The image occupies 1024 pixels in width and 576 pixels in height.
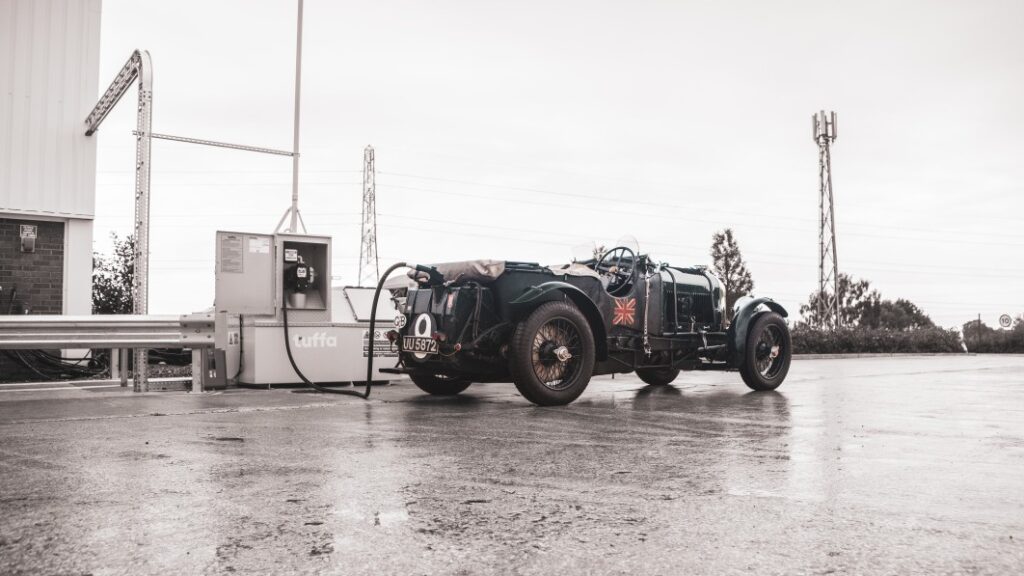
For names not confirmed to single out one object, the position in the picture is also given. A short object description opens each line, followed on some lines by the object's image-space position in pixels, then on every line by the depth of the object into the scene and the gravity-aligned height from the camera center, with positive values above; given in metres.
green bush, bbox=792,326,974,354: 26.58 -0.44
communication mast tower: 31.20 +3.84
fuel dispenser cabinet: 9.92 +0.12
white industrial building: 12.95 +2.75
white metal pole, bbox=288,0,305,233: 13.24 +2.81
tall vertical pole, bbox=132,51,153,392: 9.98 +1.57
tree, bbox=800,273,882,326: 74.06 +2.55
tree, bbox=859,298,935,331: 77.19 +1.29
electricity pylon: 33.53 +5.26
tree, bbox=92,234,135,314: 17.33 +1.06
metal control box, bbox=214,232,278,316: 10.62 +0.66
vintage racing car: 7.43 +0.00
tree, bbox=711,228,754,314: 60.16 +4.81
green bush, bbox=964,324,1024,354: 35.97 -0.59
